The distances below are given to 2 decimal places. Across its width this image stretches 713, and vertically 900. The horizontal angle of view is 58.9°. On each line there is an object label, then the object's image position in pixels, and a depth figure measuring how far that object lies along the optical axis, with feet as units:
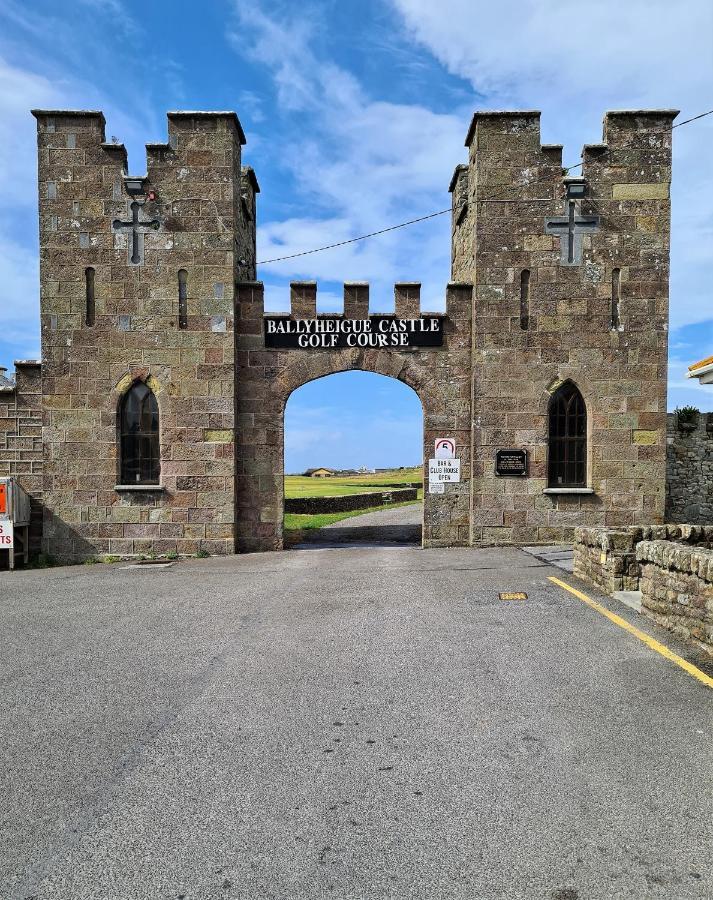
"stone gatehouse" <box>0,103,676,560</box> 43.86
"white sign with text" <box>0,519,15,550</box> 41.09
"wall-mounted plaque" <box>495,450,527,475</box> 44.16
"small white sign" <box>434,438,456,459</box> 44.91
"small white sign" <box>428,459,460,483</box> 44.88
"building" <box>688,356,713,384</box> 36.86
